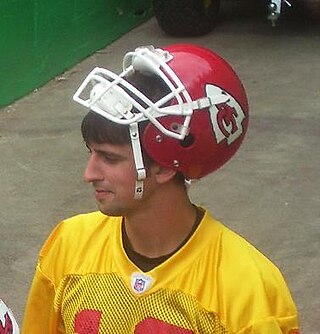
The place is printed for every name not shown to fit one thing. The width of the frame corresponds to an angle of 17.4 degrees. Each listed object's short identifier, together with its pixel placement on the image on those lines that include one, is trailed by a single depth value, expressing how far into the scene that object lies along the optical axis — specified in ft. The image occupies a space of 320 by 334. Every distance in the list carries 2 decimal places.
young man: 8.59
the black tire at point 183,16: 34.40
